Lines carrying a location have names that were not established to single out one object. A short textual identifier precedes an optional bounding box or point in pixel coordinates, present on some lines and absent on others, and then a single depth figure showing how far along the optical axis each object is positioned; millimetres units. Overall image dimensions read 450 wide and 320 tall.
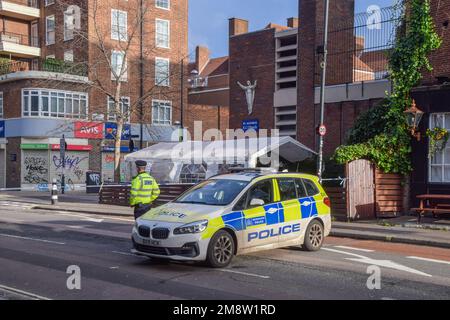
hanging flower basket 18547
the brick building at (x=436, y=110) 18625
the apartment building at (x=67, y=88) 38406
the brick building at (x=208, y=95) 49500
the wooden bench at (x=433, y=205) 17022
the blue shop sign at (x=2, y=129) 39938
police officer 11836
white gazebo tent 23781
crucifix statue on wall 32844
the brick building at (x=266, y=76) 31297
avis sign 39406
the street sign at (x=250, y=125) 32219
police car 9195
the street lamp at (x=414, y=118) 18047
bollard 25692
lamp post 18453
